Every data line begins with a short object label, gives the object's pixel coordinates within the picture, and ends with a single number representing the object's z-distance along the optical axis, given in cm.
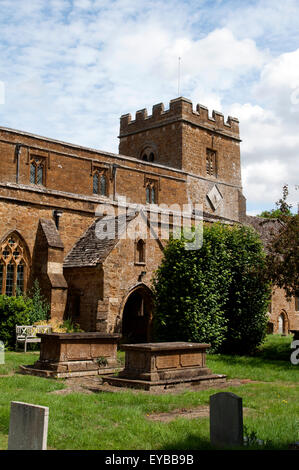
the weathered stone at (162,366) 1198
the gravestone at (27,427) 546
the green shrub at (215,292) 1884
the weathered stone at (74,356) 1323
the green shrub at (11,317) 1803
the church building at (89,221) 1989
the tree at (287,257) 1728
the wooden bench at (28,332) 1739
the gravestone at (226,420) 673
